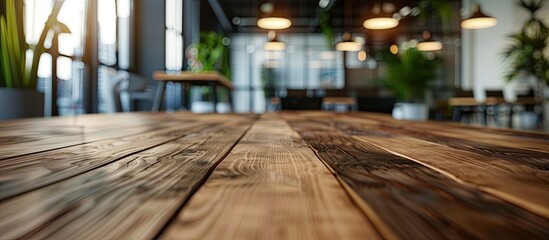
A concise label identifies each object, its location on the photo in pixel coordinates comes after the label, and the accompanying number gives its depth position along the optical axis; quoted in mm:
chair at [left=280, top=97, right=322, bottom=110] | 5152
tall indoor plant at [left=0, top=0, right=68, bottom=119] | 2537
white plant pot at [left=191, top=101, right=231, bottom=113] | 7480
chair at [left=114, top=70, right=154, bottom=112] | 4484
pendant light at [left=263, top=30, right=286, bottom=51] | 8445
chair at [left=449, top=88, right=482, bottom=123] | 7688
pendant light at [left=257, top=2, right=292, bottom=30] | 5316
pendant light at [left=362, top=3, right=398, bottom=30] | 5086
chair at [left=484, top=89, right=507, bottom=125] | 7531
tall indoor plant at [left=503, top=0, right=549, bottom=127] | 8203
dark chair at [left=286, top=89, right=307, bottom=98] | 6079
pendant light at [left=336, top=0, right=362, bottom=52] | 7583
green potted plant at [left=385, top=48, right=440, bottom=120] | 9625
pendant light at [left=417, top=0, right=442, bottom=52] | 7885
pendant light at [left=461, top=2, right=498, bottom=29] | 5773
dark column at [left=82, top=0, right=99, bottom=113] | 4734
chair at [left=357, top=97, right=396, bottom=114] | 4344
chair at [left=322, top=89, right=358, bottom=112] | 7211
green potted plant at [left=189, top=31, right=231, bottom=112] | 6250
